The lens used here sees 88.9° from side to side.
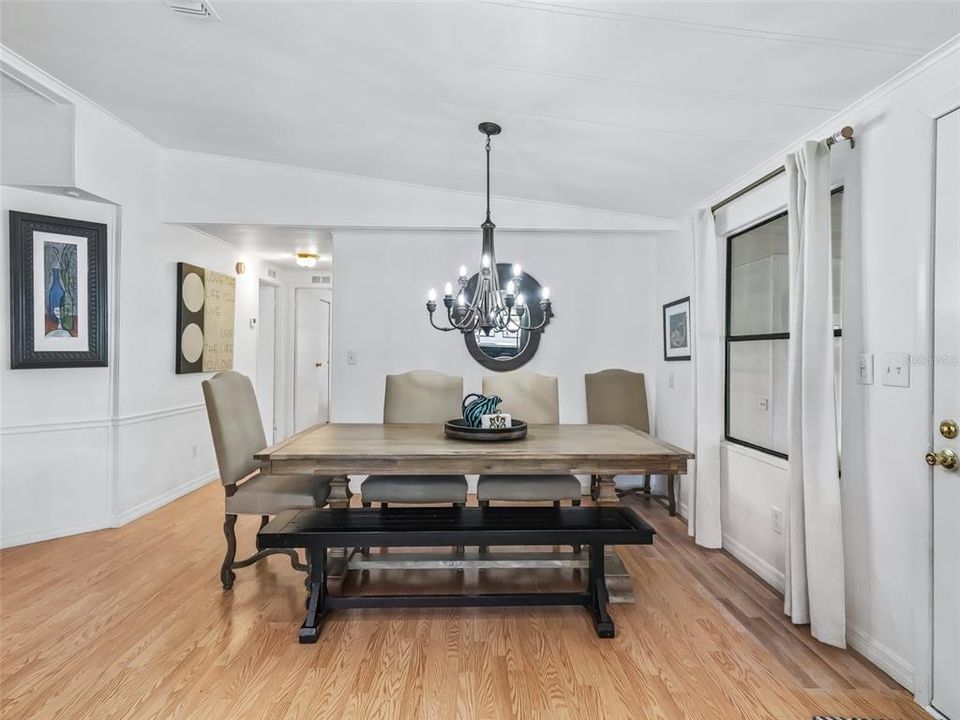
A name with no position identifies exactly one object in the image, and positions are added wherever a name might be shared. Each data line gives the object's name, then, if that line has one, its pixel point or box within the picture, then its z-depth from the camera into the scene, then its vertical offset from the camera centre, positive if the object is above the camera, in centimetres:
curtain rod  191 +90
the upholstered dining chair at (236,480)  244 -64
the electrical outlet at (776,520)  247 -80
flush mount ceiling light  480 +101
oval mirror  405 +15
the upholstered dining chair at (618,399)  391 -30
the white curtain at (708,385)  294 -14
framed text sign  392 +35
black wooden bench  207 -75
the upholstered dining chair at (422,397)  326 -24
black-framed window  268 +15
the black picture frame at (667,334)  353 +21
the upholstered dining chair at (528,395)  327 -23
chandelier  262 +34
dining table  213 -43
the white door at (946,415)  155 -17
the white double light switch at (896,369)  174 -2
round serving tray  241 -36
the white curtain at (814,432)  195 -28
